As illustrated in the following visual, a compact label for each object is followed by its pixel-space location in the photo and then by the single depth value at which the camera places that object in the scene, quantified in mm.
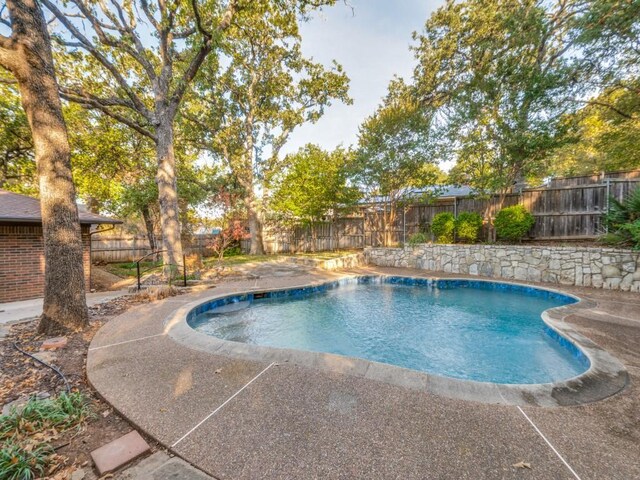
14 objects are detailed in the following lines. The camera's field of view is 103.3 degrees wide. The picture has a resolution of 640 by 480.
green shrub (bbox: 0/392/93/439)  1893
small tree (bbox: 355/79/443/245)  10734
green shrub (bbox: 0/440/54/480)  1513
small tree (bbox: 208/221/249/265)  9297
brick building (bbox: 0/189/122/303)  6035
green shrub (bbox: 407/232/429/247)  10585
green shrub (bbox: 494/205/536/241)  8688
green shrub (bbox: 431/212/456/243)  10180
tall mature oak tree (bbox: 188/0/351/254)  12633
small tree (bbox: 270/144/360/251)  12867
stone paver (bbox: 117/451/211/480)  1521
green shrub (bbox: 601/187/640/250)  6248
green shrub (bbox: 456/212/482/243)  9680
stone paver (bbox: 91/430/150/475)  1577
